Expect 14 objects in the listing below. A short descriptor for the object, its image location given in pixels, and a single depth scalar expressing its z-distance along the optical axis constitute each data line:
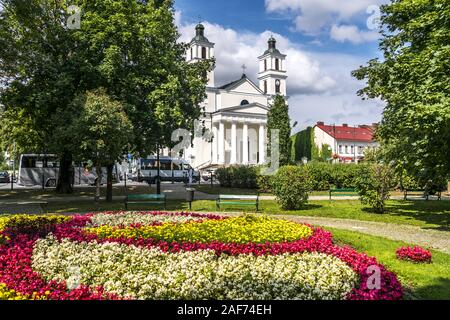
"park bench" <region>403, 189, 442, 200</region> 24.84
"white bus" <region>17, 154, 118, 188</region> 37.38
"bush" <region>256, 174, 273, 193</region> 30.16
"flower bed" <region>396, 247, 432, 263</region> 8.76
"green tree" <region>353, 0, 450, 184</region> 12.91
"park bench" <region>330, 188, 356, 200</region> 23.50
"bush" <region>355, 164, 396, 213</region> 17.41
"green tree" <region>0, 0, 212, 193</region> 21.39
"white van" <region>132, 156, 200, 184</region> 46.47
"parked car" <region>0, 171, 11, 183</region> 52.44
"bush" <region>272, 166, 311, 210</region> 18.19
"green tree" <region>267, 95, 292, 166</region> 54.25
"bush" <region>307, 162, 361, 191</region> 31.97
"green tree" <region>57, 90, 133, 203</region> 18.59
